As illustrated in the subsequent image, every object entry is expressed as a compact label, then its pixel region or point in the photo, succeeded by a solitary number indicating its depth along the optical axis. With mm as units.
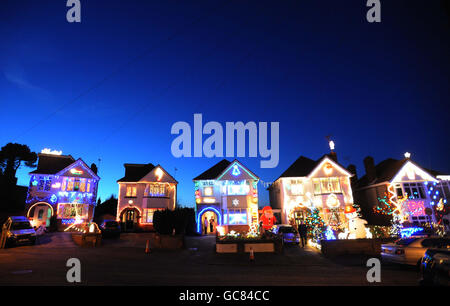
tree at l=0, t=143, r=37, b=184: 34531
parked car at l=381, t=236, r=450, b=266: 9184
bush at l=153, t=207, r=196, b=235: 17312
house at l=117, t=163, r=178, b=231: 28562
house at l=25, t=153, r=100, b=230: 27000
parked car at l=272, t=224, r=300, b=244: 18109
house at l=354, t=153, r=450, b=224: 24766
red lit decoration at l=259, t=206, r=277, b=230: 17203
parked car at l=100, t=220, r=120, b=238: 21875
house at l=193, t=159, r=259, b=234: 26234
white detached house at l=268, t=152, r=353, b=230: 25391
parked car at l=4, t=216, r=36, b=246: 16516
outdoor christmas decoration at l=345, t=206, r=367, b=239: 14495
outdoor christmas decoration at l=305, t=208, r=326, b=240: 18828
